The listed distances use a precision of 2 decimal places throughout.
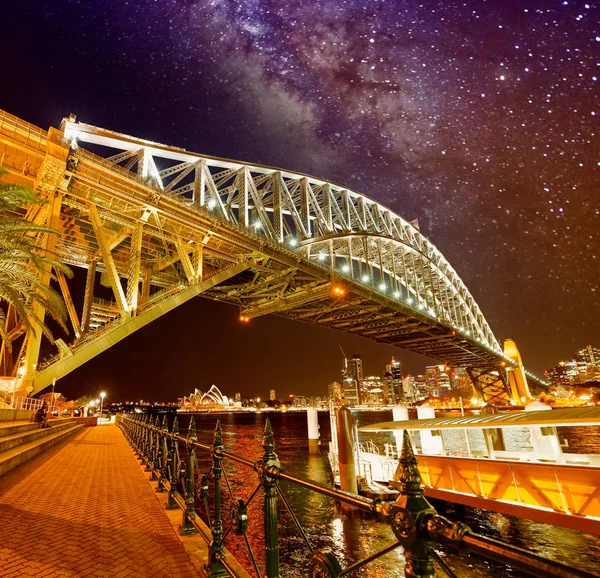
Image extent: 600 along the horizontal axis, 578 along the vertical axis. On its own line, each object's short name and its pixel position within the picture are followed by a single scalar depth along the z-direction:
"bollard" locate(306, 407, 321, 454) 39.70
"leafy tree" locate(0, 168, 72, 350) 9.00
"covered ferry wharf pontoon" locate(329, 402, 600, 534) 10.78
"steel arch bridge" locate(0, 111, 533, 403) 15.27
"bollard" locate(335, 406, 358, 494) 16.27
